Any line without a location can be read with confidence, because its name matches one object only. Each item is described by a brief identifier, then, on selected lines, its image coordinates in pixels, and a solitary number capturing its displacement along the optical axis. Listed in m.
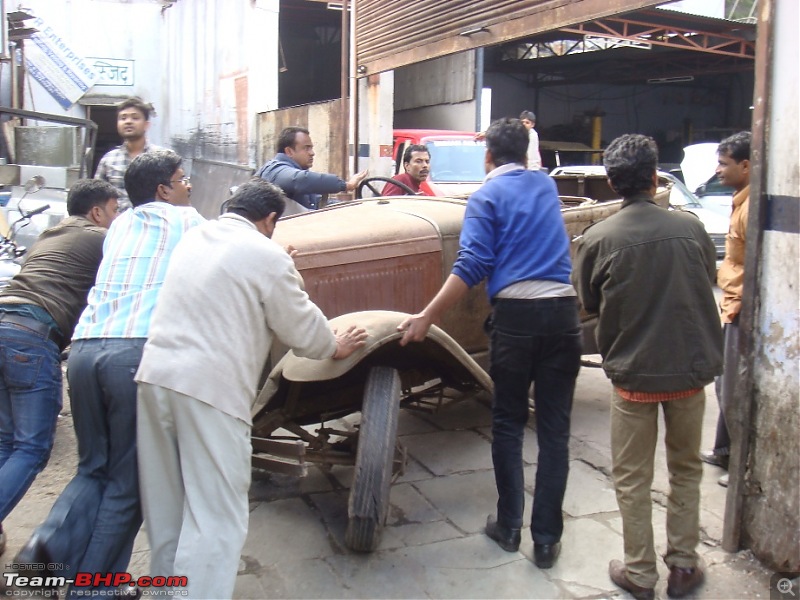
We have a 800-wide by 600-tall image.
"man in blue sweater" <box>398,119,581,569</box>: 3.07
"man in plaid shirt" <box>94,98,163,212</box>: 4.67
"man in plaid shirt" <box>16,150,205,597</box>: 2.71
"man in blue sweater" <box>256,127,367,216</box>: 4.81
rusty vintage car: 3.09
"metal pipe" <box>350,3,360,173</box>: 10.52
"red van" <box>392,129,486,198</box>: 10.82
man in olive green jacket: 2.81
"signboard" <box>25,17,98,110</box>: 15.31
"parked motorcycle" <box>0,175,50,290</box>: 5.38
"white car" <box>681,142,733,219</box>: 11.36
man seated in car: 5.54
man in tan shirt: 3.77
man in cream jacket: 2.47
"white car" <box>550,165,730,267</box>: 10.39
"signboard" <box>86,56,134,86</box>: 15.84
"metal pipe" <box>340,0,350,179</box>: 10.23
